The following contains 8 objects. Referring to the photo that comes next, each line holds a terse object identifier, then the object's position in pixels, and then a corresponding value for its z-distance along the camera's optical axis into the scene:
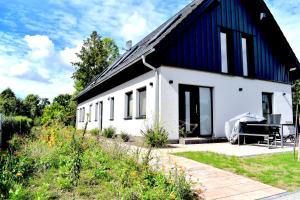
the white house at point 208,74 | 10.33
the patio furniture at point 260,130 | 9.56
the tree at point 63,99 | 46.41
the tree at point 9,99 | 45.33
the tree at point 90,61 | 33.81
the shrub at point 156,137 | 8.42
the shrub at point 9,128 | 9.08
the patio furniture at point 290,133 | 10.86
